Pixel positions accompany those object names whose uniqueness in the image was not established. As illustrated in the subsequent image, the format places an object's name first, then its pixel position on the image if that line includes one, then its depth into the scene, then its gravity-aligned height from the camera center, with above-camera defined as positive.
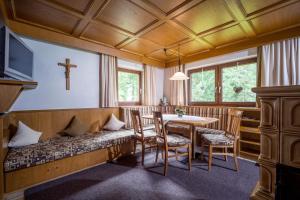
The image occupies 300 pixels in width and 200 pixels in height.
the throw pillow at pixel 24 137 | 2.15 -0.56
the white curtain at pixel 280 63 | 2.63 +0.69
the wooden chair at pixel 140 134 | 2.68 -0.68
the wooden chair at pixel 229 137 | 2.47 -0.67
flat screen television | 1.62 +0.55
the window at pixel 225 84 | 3.40 +0.40
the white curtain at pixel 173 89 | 4.60 +0.33
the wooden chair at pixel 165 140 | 2.37 -0.69
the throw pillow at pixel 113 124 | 3.36 -0.57
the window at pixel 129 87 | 4.09 +0.36
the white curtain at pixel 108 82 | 3.55 +0.43
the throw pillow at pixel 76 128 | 2.79 -0.56
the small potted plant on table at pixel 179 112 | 3.23 -0.28
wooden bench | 1.82 -0.89
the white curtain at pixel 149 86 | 4.48 +0.40
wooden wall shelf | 1.42 +0.08
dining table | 2.46 -0.38
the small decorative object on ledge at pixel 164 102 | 4.81 -0.09
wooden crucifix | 3.07 +0.63
